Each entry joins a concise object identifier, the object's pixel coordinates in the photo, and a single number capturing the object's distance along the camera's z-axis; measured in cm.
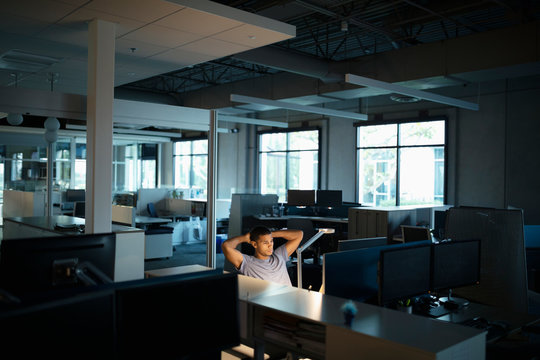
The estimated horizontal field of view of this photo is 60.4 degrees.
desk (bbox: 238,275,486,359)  175
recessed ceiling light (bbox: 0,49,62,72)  592
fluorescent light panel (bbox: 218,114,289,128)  1061
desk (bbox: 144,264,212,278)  305
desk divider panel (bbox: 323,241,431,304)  300
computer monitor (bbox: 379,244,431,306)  290
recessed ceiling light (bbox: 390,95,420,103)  804
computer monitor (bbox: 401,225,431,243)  562
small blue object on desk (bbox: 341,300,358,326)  197
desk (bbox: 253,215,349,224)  861
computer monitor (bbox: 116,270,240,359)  158
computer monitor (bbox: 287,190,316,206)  937
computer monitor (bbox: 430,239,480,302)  328
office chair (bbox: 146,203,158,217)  1032
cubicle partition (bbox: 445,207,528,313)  384
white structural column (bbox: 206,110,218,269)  596
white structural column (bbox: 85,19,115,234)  429
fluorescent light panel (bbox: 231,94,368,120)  779
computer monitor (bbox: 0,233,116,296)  191
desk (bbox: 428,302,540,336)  291
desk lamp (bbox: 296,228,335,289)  304
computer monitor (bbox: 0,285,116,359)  122
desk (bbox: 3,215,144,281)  472
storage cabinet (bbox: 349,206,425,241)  630
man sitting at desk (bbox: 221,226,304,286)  363
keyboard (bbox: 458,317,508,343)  265
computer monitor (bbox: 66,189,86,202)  1087
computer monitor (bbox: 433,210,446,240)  684
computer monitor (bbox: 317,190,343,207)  904
